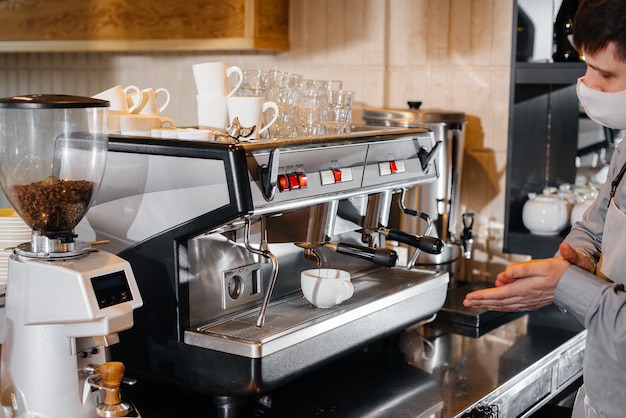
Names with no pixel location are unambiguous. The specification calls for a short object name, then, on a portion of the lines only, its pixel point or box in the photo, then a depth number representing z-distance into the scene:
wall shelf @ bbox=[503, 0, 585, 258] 2.32
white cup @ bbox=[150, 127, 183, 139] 1.57
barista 1.38
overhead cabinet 2.88
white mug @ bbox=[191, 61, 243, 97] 1.75
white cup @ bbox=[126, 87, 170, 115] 1.78
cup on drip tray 1.62
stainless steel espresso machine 1.42
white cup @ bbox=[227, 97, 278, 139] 1.66
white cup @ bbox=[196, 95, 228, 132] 1.75
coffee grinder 1.22
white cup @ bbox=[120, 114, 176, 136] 1.63
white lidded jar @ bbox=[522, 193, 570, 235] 2.37
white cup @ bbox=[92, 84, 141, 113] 1.72
